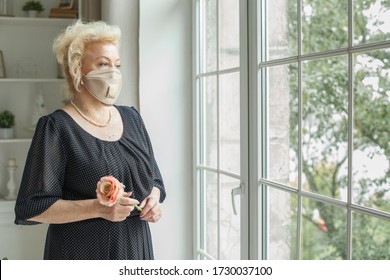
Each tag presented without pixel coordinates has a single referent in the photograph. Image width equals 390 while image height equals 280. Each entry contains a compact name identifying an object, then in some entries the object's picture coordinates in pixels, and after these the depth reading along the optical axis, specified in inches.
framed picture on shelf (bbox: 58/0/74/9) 145.8
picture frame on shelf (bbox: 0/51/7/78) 144.2
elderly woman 87.8
